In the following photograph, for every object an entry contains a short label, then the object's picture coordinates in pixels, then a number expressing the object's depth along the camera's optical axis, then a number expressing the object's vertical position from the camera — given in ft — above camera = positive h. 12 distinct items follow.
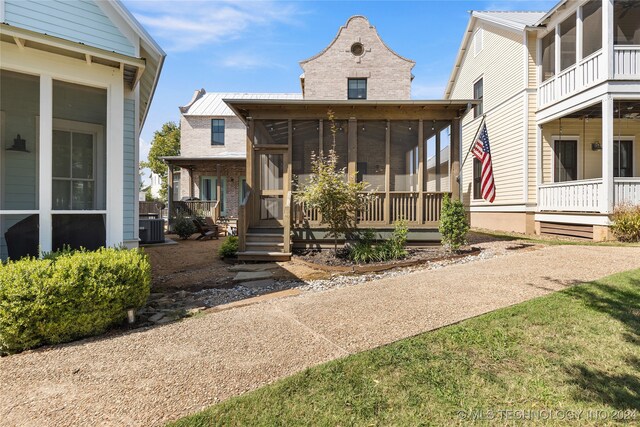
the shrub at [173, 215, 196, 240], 42.88 -2.15
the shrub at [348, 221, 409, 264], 23.59 -2.78
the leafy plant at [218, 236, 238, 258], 27.12 -3.19
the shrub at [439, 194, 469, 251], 24.41 -0.96
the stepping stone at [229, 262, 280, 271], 22.89 -4.10
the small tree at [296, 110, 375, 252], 22.77 +1.13
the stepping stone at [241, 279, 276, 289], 18.61 -4.32
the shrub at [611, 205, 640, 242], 26.43 -0.88
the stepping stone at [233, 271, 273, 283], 19.95 -4.18
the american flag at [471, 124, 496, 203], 27.48 +4.33
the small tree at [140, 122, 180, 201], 111.04 +22.34
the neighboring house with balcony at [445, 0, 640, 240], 28.78 +11.26
